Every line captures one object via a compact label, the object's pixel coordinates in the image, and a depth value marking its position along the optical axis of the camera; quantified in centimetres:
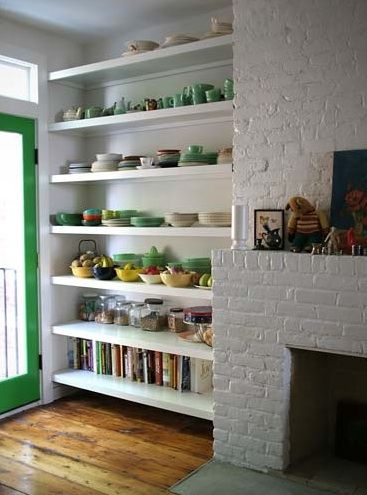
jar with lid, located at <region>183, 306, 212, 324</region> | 355
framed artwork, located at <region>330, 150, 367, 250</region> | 282
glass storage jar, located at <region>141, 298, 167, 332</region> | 395
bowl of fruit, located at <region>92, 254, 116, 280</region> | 397
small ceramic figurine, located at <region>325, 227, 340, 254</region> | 280
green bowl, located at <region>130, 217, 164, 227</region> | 373
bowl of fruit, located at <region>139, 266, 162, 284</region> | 375
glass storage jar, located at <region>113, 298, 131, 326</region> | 414
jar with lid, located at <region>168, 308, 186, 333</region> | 388
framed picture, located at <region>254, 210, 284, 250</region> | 307
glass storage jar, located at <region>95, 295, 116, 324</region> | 422
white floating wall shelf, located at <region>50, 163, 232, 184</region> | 339
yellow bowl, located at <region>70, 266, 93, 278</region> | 408
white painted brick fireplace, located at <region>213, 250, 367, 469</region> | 275
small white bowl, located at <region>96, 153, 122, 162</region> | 393
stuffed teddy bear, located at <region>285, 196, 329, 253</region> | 290
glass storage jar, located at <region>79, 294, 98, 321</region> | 433
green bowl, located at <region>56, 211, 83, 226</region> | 407
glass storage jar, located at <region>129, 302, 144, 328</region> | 407
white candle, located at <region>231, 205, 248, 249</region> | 306
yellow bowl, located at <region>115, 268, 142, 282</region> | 389
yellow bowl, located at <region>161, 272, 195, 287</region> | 360
